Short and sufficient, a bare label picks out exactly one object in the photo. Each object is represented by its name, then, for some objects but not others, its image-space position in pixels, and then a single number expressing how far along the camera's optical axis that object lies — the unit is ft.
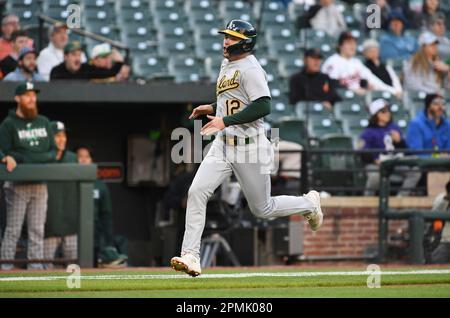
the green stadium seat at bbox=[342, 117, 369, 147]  54.19
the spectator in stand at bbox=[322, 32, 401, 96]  55.21
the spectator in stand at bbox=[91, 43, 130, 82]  48.80
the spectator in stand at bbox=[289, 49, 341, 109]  52.80
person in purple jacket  49.57
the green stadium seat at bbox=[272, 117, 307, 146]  51.29
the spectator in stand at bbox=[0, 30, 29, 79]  48.47
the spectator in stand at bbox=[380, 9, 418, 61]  60.29
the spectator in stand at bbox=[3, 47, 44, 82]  47.85
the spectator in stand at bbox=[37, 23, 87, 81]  49.16
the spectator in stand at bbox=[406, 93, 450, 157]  49.78
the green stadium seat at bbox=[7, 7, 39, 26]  50.85
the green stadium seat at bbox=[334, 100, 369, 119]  54.65
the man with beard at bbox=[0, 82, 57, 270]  40.75
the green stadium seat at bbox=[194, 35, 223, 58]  57.72
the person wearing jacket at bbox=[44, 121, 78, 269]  41.50
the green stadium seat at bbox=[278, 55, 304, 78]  57.41
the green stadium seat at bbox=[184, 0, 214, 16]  60.13
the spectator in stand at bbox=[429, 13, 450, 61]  60.23
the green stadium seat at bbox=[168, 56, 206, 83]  55.26
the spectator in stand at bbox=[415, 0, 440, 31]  63.26
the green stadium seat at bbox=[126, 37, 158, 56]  56.90
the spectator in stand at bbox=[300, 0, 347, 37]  59.47
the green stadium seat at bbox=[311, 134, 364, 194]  49.42
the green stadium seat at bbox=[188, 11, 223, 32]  58.85
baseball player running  29.91
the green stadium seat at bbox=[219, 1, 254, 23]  60.44
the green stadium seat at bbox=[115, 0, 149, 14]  58.92
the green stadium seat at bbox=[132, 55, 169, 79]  55.21
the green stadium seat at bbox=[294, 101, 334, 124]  54.19
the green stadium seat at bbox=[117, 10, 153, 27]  58.18
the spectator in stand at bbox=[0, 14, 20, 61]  49.11
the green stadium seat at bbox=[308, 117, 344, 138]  53.94
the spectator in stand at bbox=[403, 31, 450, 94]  58.34
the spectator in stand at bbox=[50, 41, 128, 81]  48.11
